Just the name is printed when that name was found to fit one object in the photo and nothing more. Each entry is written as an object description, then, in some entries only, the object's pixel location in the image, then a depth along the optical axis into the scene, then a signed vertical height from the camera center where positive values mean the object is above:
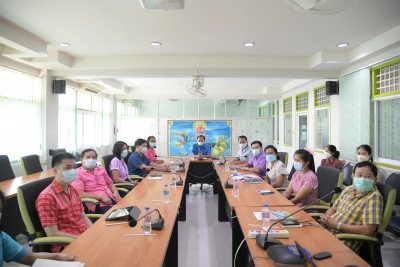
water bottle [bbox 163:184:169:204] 2.62 -0.68
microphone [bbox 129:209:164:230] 1.91 -0.69
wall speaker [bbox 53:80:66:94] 5.64 +0.99
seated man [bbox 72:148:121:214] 2.92 -0.63
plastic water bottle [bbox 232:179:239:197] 2.93 -0.69
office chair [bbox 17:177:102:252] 1.81 -0.66
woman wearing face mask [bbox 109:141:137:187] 3.94 -0.54
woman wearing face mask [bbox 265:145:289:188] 3.86 -0.61
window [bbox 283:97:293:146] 8.80 +0.35
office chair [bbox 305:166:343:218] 2.68 -0.58
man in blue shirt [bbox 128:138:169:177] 4.67 -0.56
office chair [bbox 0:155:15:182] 3.65 -0.54
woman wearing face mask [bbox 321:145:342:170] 4.96 -0.53
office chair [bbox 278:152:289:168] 4.75 -0.49
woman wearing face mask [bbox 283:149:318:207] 2.85 -0.57
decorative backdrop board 9.43 -0.13
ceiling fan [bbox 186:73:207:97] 5.10 +0.90
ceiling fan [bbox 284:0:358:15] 1.46 +0.73
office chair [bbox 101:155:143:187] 3.83 -0.51
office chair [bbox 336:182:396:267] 1.89 -0.80
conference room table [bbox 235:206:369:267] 1.48 -0.75
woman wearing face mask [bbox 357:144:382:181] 4.22 -0.37
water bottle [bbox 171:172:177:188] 3.37 -0.69
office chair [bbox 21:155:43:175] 3.97 -0.53
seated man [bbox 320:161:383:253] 1.95 -0.62
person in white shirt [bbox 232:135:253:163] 5.80 -0.48
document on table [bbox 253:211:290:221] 2.13 -0.72
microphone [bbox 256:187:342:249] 1.61 -0.71
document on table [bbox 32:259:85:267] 1.35 -0.70
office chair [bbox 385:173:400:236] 2.71 -0.84
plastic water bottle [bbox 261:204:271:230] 1.98 -0.69
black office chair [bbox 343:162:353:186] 4.49 -0.79
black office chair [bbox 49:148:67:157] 5.19 -0.39
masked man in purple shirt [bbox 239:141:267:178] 4.60 -0.57
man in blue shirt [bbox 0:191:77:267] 1.39 -0.69
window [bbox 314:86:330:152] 6.46 +0.32
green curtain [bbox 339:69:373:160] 4.71 +0.36
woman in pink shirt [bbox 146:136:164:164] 5.95 -0.46
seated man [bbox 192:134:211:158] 6.79 -0.49
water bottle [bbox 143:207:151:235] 1.87 -0.69
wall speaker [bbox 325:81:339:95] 5.66 +0.97
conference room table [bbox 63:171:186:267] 1.49 -0.74
